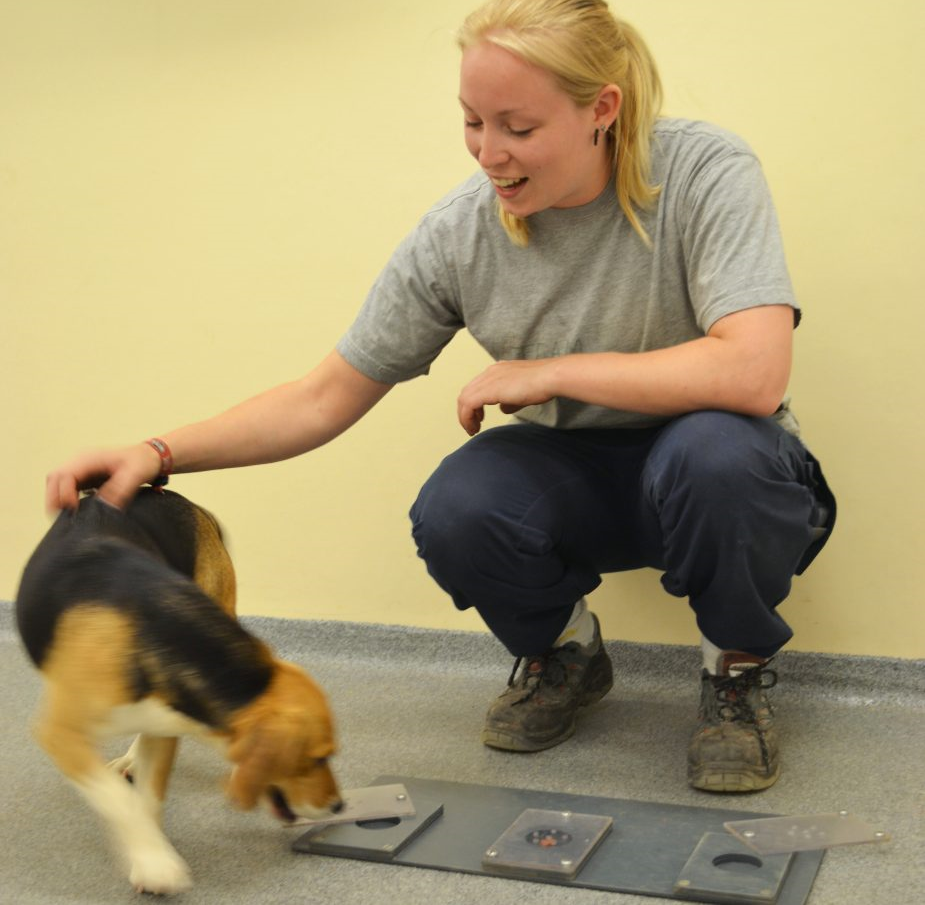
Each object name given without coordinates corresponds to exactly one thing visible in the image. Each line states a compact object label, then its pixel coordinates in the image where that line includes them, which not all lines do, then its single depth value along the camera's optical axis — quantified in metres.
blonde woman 1.68
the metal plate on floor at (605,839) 1.47
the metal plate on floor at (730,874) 1.39
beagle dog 1.44
